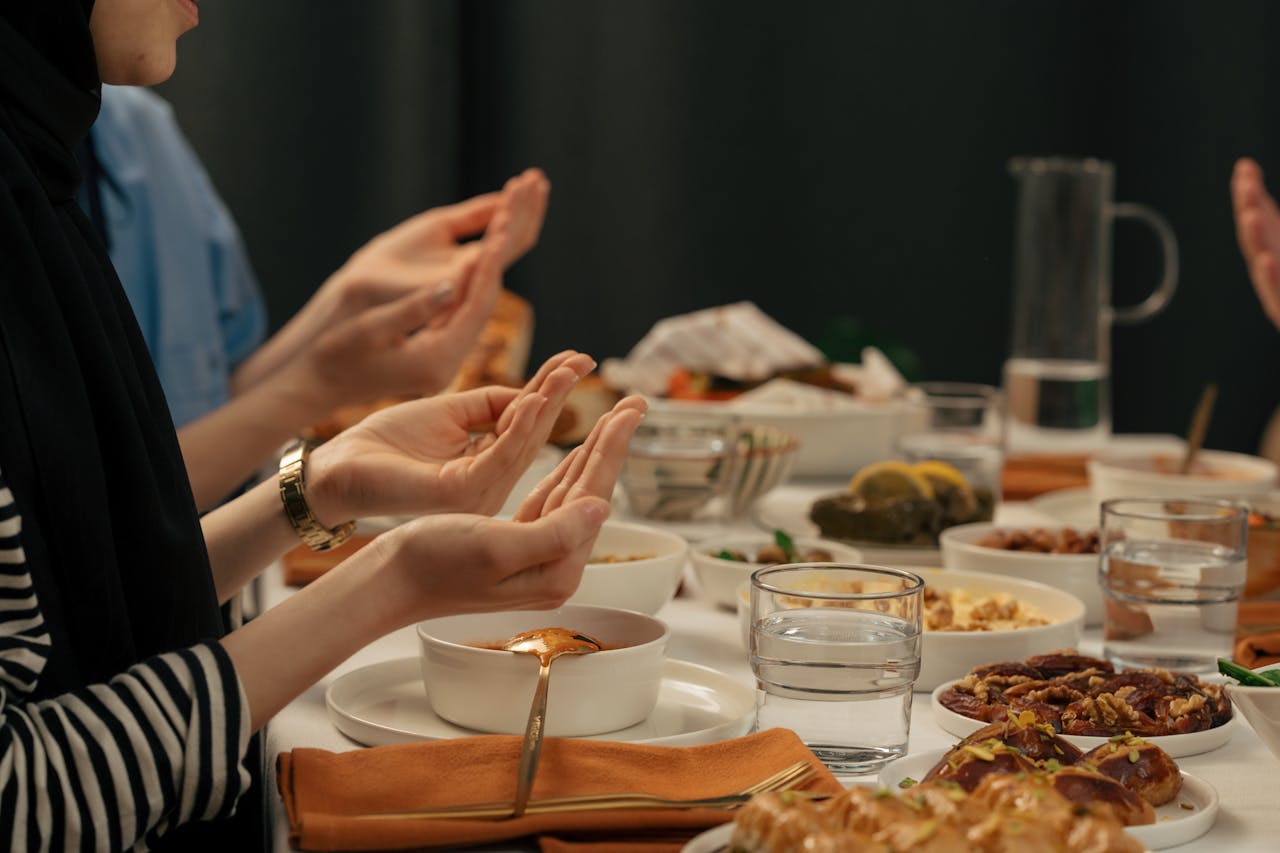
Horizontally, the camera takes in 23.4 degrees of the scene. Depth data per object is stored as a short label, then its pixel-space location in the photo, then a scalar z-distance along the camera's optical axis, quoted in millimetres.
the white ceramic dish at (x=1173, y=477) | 2171
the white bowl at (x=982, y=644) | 1740
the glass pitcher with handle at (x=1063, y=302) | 2661
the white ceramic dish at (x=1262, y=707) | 1530
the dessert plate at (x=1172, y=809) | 1504
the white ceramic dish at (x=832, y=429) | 2435
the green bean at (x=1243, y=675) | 1546
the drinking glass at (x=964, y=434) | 2222
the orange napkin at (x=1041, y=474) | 2421
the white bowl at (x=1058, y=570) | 1904
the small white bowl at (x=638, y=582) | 1842
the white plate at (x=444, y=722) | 1625
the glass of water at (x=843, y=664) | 1589
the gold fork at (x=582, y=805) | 1507
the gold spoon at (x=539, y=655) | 1535
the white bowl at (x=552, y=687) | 1622
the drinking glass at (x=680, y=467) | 2162
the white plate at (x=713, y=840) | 1437
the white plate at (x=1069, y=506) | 2258
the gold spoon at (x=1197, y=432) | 2141
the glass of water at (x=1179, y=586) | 1771
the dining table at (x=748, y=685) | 1542
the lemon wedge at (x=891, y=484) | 2063
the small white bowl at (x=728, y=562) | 1922
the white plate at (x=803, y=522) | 2027
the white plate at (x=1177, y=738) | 1625
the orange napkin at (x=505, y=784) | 1495
